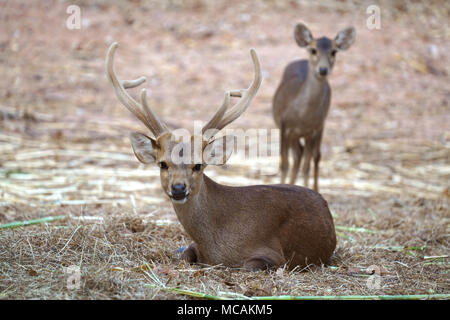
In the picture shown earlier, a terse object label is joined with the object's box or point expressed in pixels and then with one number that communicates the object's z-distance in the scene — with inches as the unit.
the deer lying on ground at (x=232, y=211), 361.1
